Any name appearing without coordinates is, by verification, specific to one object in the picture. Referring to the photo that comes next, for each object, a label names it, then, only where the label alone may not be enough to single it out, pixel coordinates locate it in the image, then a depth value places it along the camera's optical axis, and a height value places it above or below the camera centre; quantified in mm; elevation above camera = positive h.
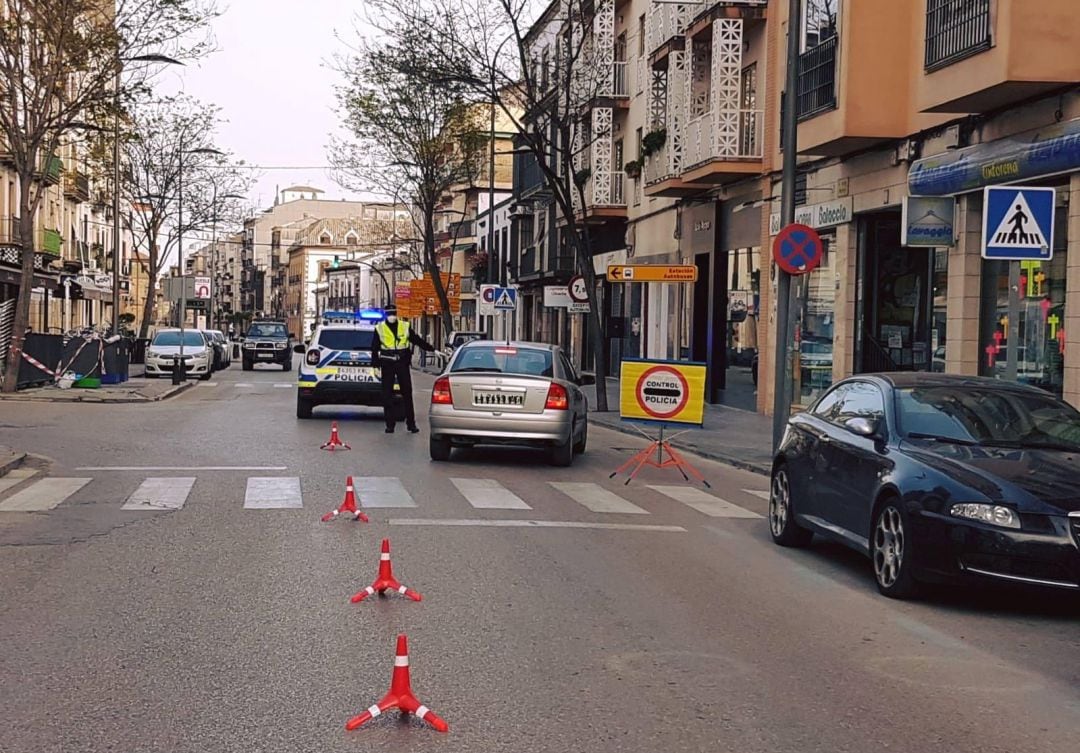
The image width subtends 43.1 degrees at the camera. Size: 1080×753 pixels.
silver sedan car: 16297 -1171
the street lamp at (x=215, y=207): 60281 +4478
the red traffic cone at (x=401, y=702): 5328 -1536
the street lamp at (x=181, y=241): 37156 +2954
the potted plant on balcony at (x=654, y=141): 34531 +4420
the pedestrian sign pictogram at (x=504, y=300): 40250 +361
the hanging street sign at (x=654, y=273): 26594 +811
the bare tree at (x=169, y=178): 54625 +5375
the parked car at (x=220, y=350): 53469 -1704
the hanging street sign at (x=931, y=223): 18969 +1313
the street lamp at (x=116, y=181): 29312 +3688
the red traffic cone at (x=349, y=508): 11398 -1659
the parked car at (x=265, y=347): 53656 -1502
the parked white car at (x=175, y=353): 42625 -1435
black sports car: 8062 -1048
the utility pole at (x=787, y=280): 17516 +477
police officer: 21156 -720
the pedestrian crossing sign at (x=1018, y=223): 11836 +835
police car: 22797 -1006
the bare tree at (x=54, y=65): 28062 +5041
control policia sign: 16750 -955
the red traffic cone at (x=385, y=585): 8008 -1618
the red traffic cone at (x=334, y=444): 18109 -1796
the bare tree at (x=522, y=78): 27969 +4886
